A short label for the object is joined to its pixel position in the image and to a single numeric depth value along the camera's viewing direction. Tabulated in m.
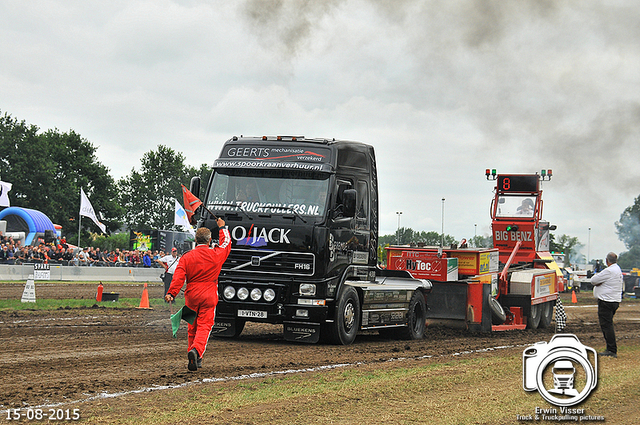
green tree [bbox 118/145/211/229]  97.12
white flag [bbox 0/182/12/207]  41.03
